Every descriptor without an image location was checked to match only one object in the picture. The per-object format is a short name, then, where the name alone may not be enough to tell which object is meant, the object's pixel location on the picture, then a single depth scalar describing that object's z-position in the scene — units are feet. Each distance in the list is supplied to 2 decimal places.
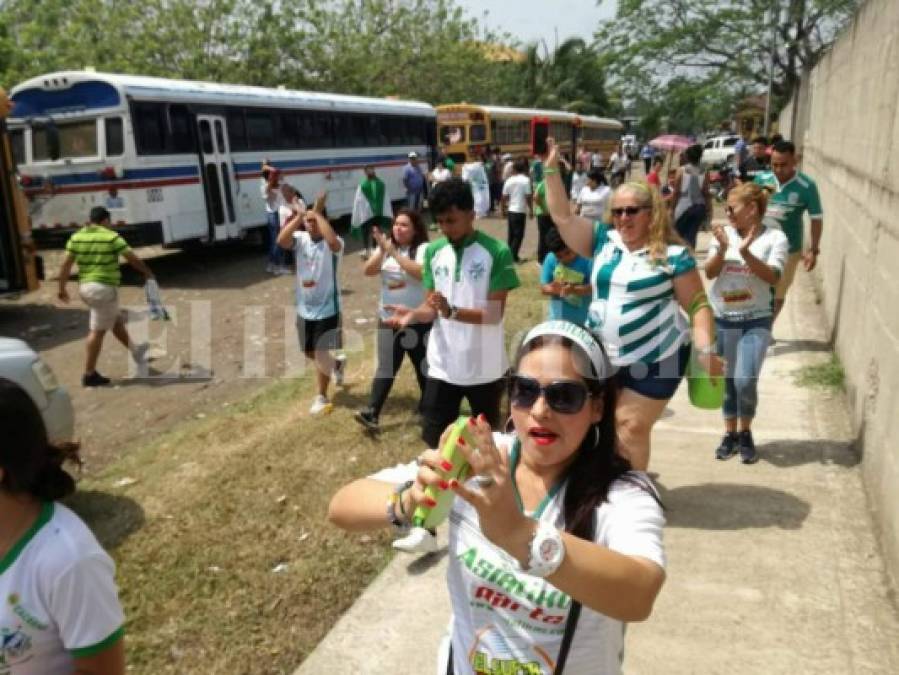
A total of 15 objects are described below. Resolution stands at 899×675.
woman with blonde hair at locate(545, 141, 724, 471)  12.02
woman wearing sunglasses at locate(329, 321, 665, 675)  4.98
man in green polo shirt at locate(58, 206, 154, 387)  24.90
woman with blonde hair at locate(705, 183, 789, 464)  16.21
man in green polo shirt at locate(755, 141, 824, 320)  22.15
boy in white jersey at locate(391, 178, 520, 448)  13.94
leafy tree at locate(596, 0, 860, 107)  95.96
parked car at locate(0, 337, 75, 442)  14.53
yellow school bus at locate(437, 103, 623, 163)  85.51
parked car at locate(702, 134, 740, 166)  121.39
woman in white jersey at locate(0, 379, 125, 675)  5.46
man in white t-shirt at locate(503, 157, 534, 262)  43.16
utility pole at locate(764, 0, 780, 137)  86.53
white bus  39.88
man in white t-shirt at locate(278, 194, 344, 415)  20.77
